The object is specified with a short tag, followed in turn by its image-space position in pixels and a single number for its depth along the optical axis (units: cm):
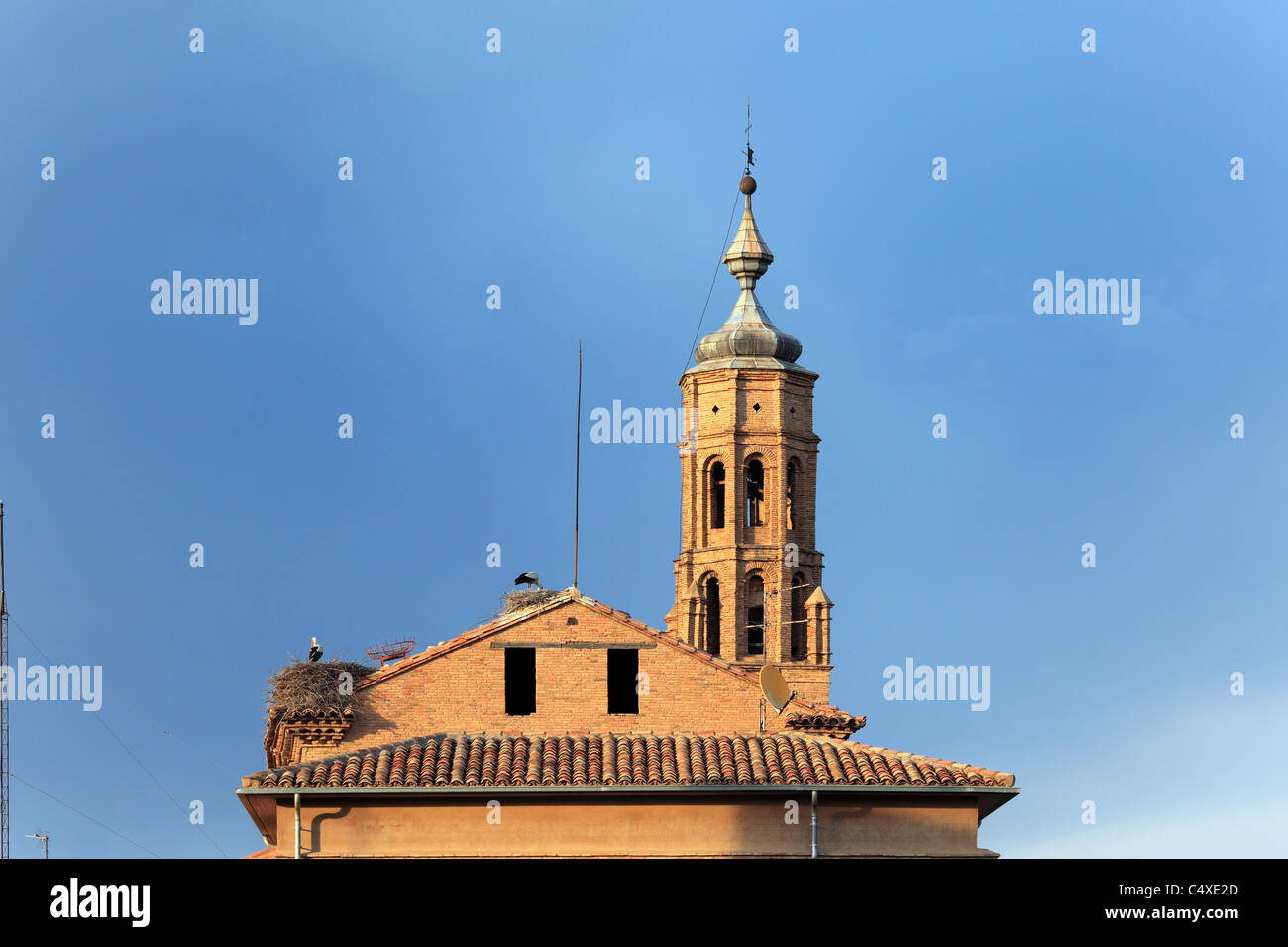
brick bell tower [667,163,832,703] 7869
